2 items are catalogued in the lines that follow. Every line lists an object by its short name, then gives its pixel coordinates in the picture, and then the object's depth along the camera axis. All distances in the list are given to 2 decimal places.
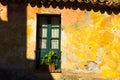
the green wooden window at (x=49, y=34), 8.18
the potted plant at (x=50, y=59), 8.01
